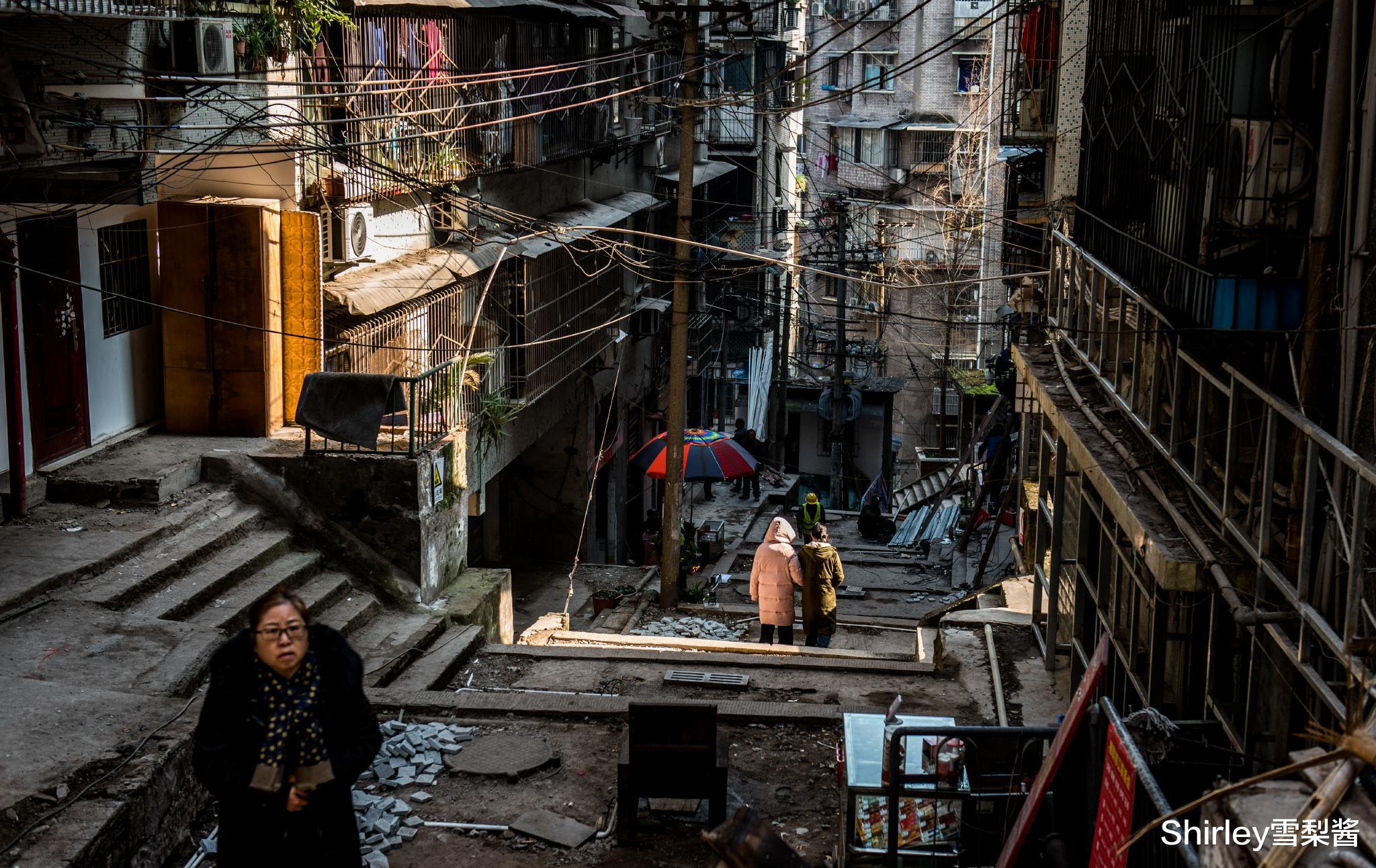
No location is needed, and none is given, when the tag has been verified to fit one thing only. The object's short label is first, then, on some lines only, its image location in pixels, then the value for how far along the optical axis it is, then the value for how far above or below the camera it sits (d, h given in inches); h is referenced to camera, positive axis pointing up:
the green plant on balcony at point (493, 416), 683.4 -117.9
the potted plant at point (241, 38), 490.9 +58.0
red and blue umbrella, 812.6 -165.2
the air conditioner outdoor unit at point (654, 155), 1219.6 +40.1
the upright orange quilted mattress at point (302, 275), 545.6 -34.7
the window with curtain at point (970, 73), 1857.8 +188.0
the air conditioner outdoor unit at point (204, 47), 461.1 +51.5
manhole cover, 352.2 -154.7
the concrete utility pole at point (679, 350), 674.8 -82.1
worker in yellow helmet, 795.4 -192.7
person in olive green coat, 551.8 -165.6
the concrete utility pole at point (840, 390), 1250.6 -192.6
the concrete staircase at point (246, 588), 413.1 -133.9
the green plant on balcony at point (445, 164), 620.7 +14.9
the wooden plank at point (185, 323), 539.2 -55.8
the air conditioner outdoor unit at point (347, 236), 568.4 -18.7
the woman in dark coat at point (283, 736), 204.1 -86.9
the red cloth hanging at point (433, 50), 621.3 +69.2
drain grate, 446.6 -165.9
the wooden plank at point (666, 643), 540.4 -199.7
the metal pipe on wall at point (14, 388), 435.5 -67.6
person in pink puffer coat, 560.1 -164.0
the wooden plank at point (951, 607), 546.3 -171.8
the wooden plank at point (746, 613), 723.4 -230.3
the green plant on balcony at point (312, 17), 517.7 +70.9
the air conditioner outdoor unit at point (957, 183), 1802.9 +26.3
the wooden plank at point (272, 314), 540.1 -51.1
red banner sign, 189.6 -90.4
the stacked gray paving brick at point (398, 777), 309.1 -152.6
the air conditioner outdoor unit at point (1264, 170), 263.7 +7.2
